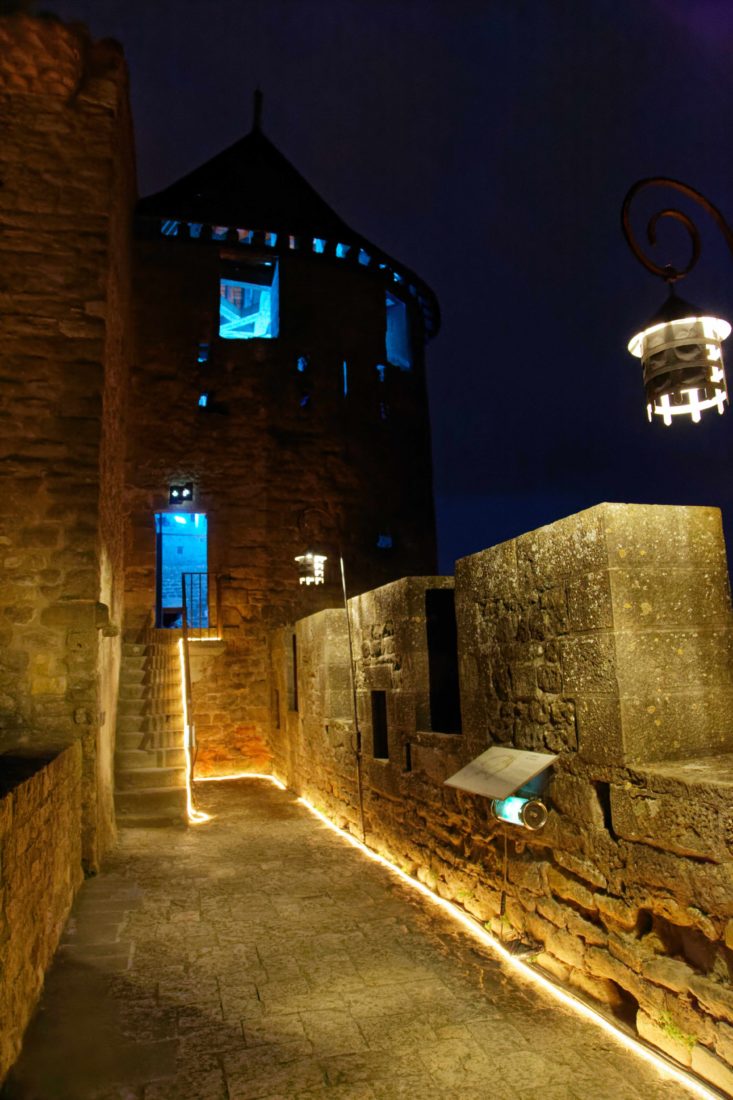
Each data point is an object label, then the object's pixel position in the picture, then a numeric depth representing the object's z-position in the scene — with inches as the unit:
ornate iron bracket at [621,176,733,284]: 125.5
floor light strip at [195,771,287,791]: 412.4
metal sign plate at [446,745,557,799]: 125.4
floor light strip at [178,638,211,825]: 290.0
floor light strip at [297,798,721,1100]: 95.8
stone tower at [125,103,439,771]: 465.4
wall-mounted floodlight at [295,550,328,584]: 404.5
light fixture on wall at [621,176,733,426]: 121.0
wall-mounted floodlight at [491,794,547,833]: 129.4
